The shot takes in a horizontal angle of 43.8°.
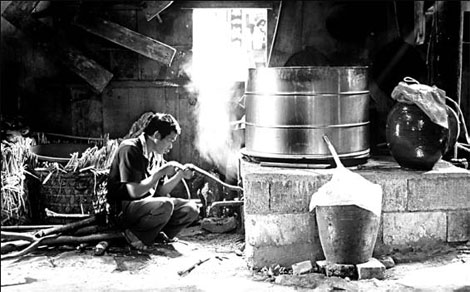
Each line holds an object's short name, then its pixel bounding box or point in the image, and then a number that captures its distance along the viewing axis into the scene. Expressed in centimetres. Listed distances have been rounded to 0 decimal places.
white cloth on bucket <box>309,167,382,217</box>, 534
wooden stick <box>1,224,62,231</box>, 664
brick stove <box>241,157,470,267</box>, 581
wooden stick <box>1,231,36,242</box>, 460
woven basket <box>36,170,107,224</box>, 709
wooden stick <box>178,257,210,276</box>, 571
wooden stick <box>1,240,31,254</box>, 552
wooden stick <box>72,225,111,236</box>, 658
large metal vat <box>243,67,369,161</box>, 607
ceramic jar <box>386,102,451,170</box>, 609
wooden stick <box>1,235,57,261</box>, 533
